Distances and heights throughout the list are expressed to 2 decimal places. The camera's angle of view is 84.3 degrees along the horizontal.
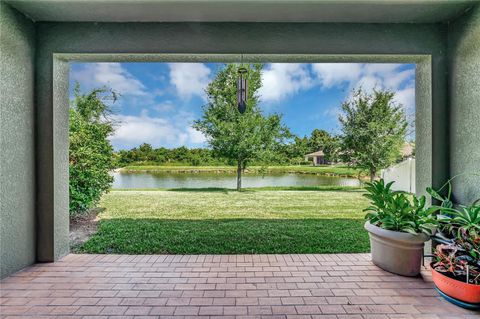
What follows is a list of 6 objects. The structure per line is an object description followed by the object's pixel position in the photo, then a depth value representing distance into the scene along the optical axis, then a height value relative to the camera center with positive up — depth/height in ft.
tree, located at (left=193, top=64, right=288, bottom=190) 32.22 +4.44
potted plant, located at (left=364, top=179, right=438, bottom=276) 9.27 -2.64
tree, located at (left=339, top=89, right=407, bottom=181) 31.45 +3.54
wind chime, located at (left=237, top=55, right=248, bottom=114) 10.83 +2.79
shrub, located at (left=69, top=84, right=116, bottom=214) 14.71 +0.57
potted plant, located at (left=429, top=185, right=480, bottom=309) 7.38 -3.08
